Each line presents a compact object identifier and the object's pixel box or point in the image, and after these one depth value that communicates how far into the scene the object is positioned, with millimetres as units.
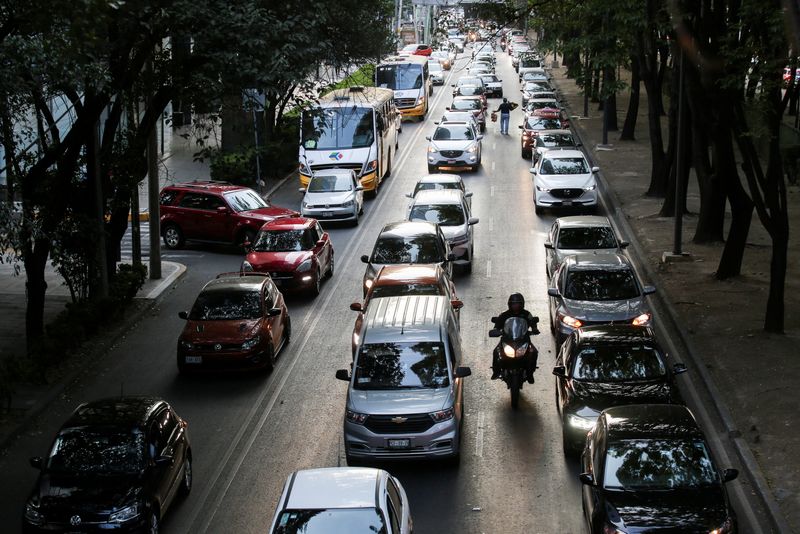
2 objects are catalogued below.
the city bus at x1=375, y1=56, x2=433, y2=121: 57094
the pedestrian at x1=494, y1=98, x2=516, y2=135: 50781
